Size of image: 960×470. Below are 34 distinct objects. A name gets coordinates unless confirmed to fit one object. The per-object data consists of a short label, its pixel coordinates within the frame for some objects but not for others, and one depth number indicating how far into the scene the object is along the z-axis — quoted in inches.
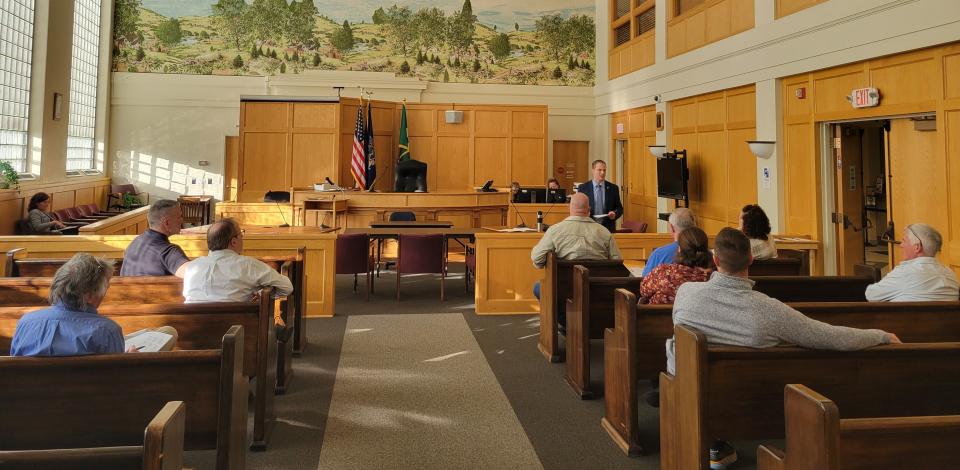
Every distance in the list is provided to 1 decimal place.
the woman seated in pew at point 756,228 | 172.8
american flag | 453.1
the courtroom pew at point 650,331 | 118.0
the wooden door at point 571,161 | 582.6
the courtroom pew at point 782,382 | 85.4
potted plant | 320.7
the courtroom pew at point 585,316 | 158.7
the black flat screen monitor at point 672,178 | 369.4
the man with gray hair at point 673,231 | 151.6
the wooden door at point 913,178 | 214.4
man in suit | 296.0
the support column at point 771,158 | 293.1
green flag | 493.5
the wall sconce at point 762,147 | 293.6
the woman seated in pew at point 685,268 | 128.8
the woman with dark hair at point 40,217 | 326.3
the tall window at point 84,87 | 470.6
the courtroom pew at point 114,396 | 77.0
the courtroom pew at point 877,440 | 58.9
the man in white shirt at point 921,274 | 127.3
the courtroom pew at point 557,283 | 186.5
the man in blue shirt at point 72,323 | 86.2
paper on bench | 103.3
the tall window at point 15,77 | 339.0
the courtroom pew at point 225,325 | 114.7
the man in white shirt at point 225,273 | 137.4
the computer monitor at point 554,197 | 409.1
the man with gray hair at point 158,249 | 153.3
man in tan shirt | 191.8
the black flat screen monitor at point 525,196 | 419.2
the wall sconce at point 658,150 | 405.7
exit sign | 234.2
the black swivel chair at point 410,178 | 434.0
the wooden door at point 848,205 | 266.5
